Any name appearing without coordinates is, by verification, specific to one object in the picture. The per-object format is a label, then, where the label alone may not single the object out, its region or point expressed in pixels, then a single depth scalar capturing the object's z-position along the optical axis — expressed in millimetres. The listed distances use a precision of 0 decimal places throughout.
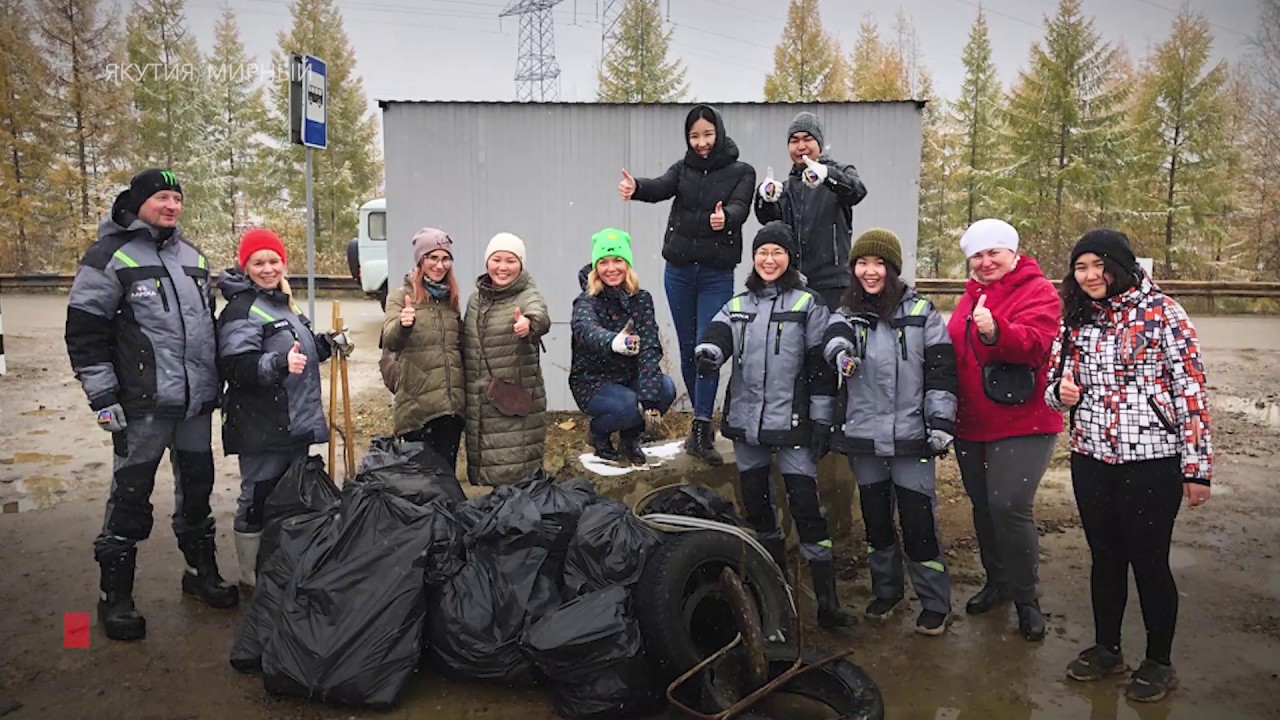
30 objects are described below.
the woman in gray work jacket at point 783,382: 3965
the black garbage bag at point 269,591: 3484
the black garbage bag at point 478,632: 3346
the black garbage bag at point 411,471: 3863
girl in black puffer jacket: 4852
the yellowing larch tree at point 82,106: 23234
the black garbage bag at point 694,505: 3938
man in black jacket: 4617
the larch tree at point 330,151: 29344
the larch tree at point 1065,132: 24344
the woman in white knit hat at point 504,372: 4469
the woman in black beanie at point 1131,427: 3193
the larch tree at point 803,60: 29250
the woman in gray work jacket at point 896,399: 3766
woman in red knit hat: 4031
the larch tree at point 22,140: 22031
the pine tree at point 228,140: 29219
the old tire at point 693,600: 3193
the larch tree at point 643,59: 29391
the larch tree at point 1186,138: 24438
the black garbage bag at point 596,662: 3148
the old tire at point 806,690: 3070
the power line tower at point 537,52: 35594
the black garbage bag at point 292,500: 3811
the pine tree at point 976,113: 27891
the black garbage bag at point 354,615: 3201
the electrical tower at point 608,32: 29547
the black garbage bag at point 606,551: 3393
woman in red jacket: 3760
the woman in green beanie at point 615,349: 4547
